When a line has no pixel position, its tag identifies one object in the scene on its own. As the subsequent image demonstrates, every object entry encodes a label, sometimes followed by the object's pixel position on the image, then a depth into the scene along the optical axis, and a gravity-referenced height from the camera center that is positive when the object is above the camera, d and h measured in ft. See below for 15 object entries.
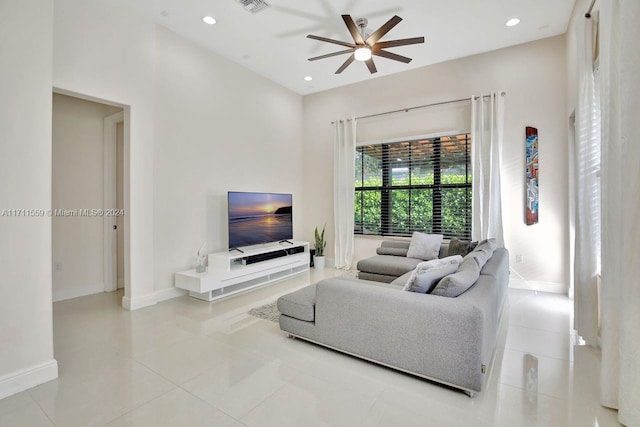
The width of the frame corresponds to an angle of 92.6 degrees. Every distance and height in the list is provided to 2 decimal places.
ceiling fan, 10.20 +6.20
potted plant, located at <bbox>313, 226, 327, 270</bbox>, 19.13 -2.50
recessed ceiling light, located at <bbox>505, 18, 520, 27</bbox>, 12.36 +7.80
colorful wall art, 13.97 +1.68
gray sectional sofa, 6.22 -2.63
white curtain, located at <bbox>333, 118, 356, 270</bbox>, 18.75 +1.48
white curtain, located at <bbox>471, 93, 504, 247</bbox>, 14.43 +2.37
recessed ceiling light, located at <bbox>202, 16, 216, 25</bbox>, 12.14 +7.78
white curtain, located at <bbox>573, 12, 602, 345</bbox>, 8.50 +0.45
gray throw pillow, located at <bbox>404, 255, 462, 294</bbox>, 7.38 -1.54
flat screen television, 14.52 -0.25
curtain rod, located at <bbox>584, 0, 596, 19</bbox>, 8.59 +5.68
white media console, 12.62 -2.63
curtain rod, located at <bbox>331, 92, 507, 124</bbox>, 15.14 +5.82
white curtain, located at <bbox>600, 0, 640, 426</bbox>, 5.26 +0.01
